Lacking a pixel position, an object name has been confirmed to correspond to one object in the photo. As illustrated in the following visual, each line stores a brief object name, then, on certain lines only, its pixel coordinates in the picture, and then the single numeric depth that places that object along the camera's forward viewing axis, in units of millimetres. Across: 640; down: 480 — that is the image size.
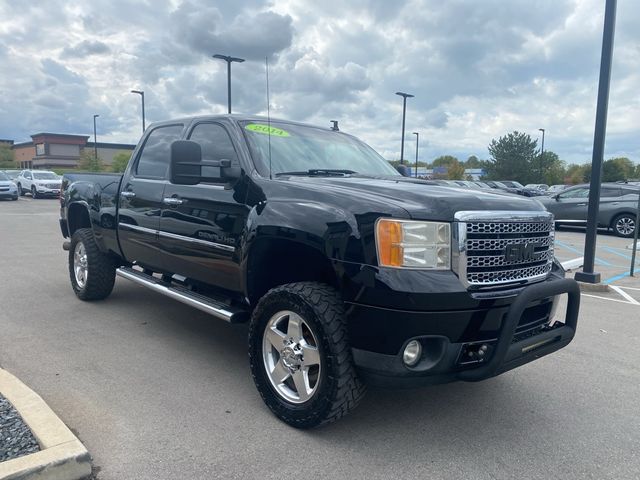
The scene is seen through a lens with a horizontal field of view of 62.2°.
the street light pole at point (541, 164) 61359
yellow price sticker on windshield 4288
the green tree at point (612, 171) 63009
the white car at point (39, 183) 29859
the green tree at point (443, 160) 113812
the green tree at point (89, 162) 53500
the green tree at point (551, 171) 76250
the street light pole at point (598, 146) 7566
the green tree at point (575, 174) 78350
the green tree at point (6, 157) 82188
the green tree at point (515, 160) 69375
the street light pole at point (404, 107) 38788
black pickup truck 2865
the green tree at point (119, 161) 52850
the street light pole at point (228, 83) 19875
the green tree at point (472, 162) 121825
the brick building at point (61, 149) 78312
